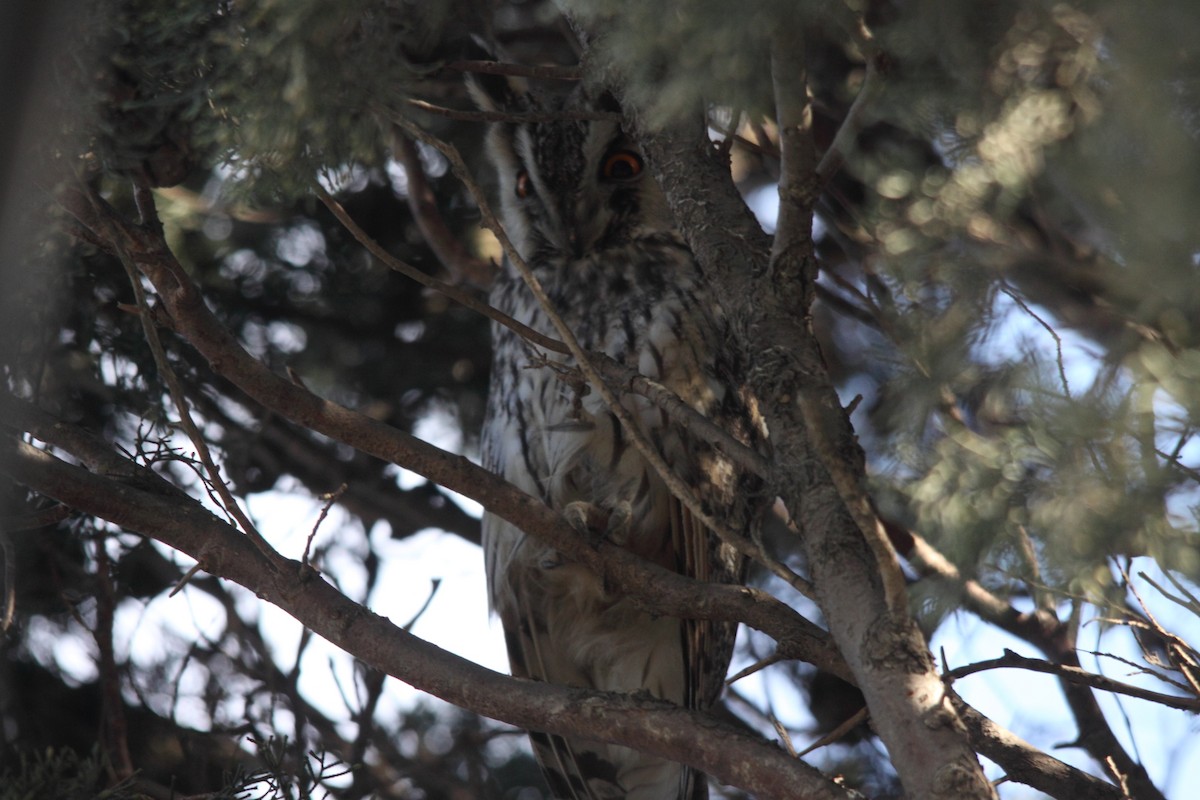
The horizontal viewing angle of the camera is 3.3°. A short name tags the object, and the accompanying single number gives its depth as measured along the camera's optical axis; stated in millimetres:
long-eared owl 7500
